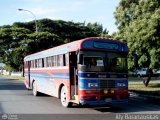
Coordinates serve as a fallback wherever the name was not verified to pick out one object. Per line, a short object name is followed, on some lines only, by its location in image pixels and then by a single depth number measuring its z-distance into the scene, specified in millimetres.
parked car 58947
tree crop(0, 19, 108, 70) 52375
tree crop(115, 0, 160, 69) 23109
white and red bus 14055
